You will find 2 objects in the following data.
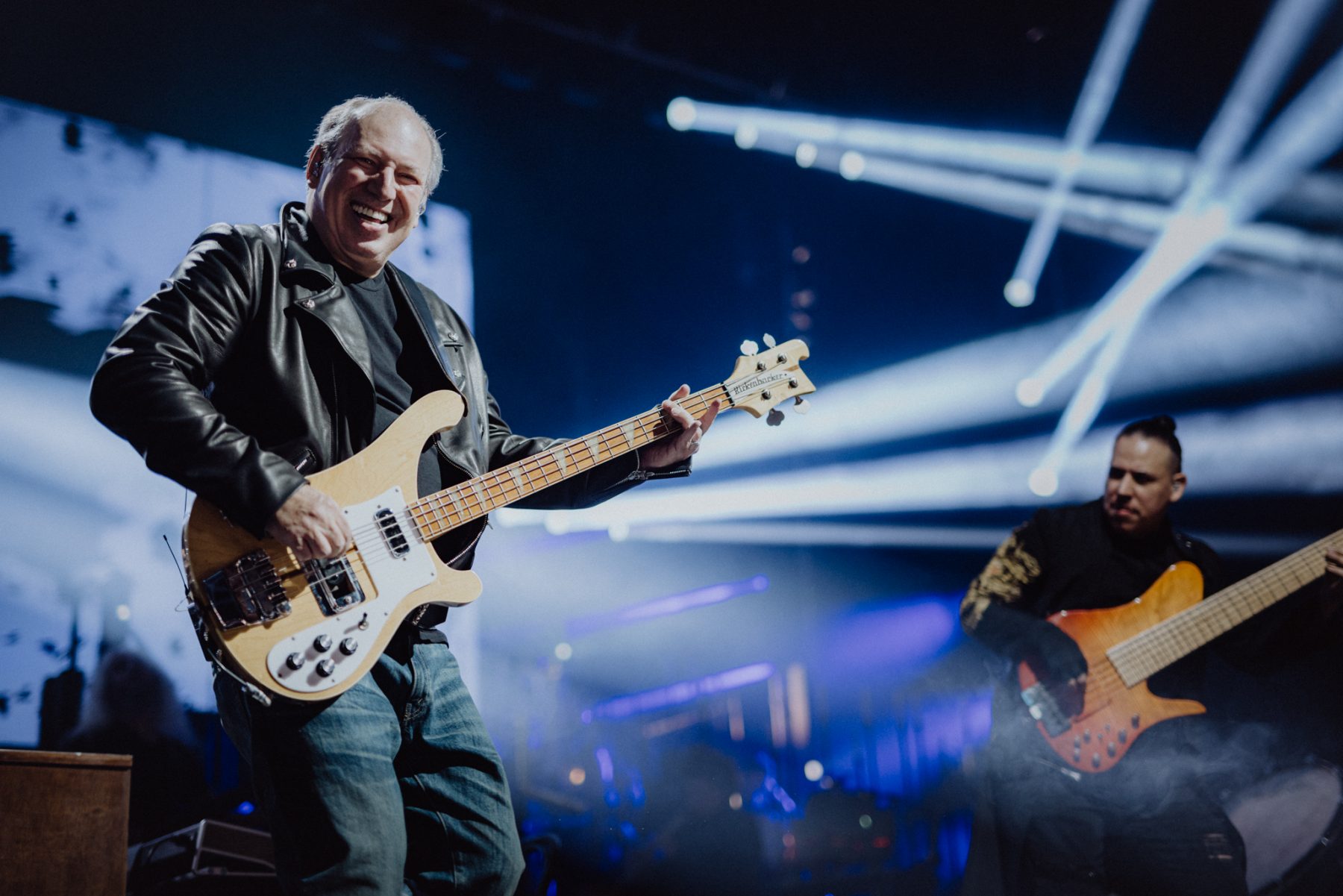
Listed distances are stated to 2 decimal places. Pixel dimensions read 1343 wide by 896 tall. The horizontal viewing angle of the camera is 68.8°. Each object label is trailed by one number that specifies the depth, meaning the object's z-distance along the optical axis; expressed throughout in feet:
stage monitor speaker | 10.95
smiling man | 5.93
